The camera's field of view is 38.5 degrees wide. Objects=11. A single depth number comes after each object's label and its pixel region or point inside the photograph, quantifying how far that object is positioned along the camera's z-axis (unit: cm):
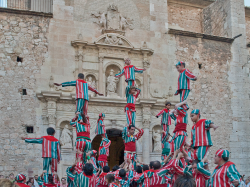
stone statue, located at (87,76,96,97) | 1426
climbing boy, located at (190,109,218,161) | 653
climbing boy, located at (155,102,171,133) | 1065
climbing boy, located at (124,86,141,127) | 1010
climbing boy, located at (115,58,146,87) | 1037
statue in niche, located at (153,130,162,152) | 1430
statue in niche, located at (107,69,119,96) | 1434
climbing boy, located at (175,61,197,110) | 807
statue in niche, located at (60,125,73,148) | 1317
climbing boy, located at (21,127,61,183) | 806
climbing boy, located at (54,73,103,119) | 888
